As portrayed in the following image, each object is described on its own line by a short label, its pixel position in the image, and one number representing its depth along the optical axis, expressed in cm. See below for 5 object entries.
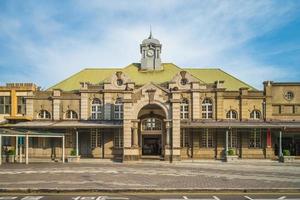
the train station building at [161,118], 2775
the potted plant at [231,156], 2537
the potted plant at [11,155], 2441
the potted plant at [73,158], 2485
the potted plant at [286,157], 2464
